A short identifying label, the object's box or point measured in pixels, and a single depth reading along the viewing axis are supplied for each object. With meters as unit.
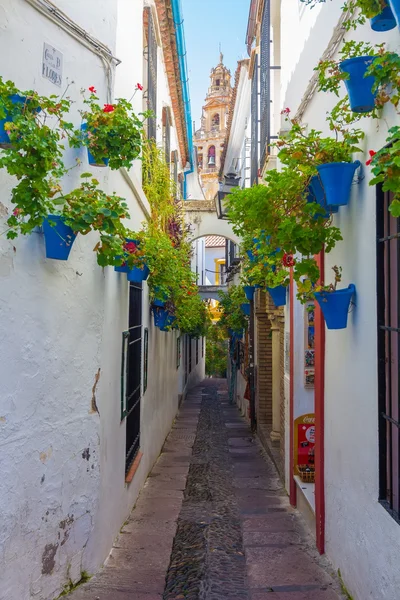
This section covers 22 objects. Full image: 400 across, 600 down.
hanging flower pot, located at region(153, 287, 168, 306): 7.28
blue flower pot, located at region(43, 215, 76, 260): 3.36
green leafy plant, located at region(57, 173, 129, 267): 3.35
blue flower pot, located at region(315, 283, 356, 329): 3.58
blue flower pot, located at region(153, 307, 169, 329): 8.32
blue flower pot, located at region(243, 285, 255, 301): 11.18
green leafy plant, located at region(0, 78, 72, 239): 2.79
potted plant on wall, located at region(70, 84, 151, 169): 3.78
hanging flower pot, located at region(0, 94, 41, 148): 2.84
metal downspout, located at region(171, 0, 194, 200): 8.92
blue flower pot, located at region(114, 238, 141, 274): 4.75
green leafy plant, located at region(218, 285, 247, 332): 12.84
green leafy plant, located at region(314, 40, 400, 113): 2.62
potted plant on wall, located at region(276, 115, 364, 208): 3.46
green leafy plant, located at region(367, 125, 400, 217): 2.27
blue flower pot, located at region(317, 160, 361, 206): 3.46
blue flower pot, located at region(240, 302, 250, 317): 12.26
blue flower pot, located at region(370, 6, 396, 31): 2.61
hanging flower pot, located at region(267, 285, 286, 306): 6.90
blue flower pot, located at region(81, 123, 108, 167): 3.88
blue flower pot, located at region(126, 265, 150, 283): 5.31
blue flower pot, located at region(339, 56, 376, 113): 2.87
